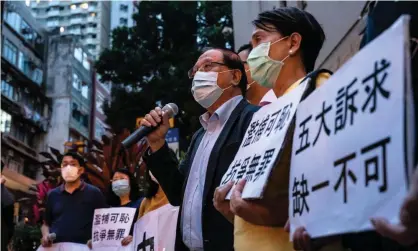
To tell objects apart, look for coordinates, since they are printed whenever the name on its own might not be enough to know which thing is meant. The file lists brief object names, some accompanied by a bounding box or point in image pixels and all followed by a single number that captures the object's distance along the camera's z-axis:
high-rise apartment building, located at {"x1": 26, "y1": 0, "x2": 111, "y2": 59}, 72.81
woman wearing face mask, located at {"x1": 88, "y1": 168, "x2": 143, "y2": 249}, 6.73
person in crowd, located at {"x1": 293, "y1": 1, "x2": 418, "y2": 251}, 1.17
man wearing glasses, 2.56
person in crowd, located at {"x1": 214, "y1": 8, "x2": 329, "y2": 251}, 2.31
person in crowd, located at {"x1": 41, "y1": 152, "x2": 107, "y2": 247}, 5.85
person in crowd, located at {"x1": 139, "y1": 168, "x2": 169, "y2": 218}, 4.94
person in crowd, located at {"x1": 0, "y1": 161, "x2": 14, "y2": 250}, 6.52
